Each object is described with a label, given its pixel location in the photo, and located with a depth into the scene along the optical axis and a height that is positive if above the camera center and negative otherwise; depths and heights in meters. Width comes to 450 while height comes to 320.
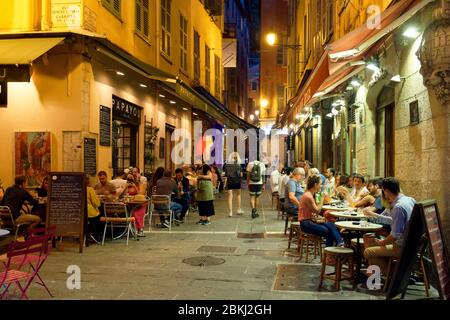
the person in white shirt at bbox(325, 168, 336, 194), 11.00 -0.47
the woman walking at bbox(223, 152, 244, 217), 14.25 -0.48
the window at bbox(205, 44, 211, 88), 24.72 +5.24
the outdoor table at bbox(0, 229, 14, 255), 8.49 -1.54
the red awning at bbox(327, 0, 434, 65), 6.25 +1.99
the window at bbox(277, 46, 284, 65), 38.38 +9.07
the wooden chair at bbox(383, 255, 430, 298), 5.79 -1.41
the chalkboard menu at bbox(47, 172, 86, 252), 8.56 -0.68
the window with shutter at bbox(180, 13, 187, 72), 19.48 +5.15
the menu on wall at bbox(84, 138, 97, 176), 10.45 +0.18
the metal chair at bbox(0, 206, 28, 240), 8.66 -1.07
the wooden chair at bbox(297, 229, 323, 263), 7.80 -1.31
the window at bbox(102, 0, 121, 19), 11.62 +4.08
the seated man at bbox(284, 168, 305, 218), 9.71 -0.64
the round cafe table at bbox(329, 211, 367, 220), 7.27 -0.83
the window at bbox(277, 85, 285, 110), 41.43 +6.16
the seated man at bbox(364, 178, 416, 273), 5.75 -0.78
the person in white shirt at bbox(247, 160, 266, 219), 14.01 -0.51
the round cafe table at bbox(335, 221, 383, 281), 6.28 -0.87
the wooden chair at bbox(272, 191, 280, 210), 14.20 -1.00
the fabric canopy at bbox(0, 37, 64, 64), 8.72 +2.29
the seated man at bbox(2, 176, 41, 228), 8.85 -0.70
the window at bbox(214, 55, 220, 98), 27.22 +5.28
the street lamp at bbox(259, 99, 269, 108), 43.09 +5.67
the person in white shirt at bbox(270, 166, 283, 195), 15.55 -0.60
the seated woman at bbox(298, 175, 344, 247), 7.33 -0.92
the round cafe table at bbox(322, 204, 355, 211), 8.38 -0.83
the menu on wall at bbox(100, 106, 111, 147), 11.40 +0.94
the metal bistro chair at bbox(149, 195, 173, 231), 11.50 -1.00
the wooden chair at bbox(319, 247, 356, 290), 6.14 -1.33
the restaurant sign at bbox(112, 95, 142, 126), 12.59 +1.52
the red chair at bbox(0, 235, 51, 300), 5.00 -1.12
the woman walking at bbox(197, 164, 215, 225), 12.42 -0.87
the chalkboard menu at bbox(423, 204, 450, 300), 5.00 -0.94
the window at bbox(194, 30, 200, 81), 22.16 +5.21
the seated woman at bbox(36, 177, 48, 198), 9.98 -0.56
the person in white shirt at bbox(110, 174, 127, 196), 10.88 -0.48
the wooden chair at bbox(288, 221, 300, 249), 8.72 -1.26
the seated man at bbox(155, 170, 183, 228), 11.83 -0.65
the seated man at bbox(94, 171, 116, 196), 10.32 -0.52
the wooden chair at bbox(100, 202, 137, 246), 9.51 -1.10
